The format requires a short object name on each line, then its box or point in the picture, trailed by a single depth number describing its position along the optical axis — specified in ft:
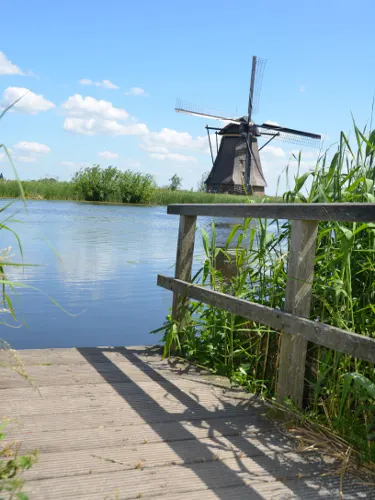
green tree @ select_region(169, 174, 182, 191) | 199.00
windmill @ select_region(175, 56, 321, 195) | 118.62
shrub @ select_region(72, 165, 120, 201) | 121.39
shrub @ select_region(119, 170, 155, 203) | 123.95
